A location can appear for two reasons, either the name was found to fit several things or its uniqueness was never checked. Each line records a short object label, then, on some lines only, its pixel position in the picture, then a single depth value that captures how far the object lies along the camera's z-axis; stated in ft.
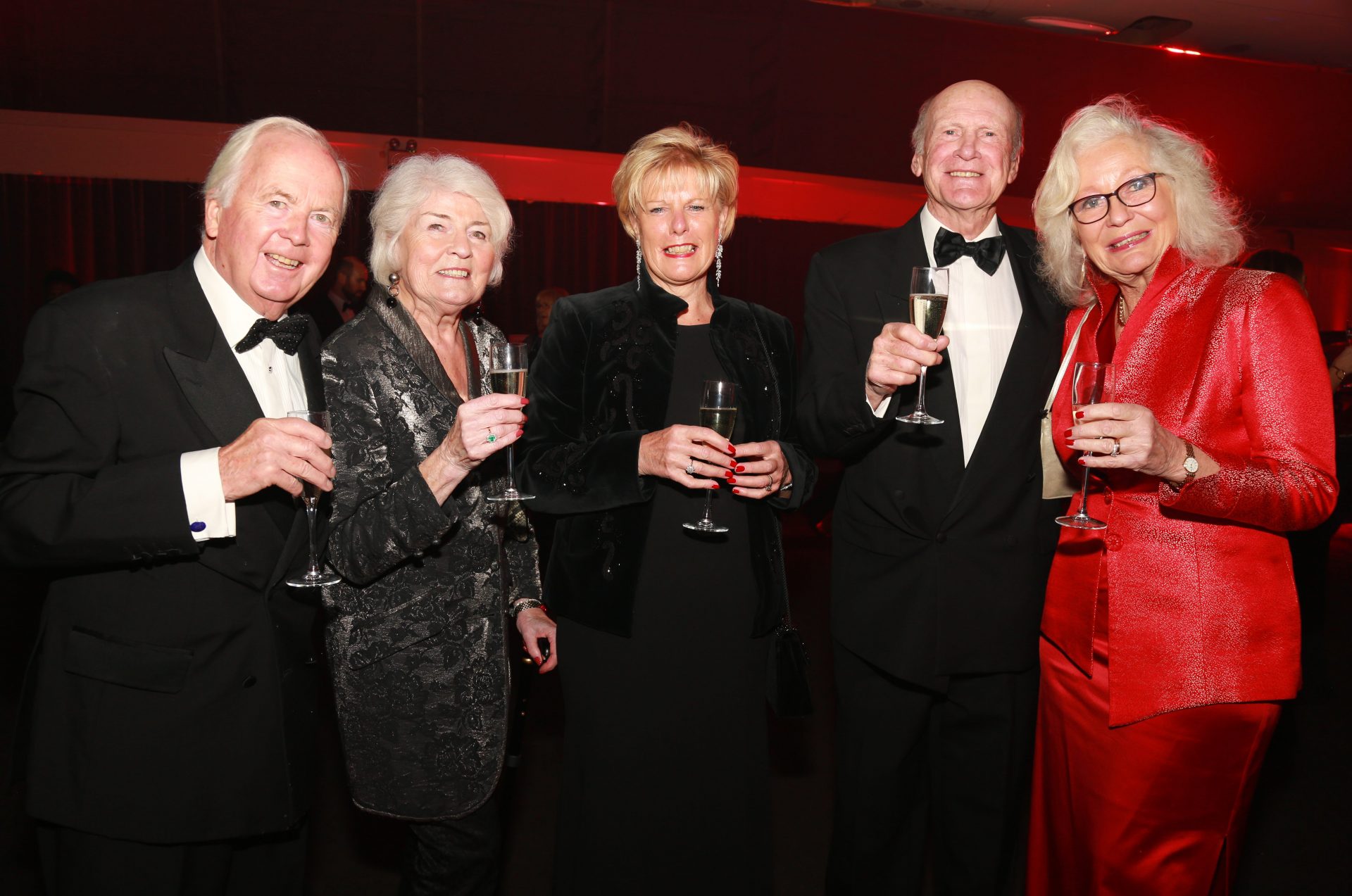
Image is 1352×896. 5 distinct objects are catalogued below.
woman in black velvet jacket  7.07
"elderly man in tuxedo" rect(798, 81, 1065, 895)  7.13
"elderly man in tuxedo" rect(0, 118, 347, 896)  4.99
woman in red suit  6.00
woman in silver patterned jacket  6.31
